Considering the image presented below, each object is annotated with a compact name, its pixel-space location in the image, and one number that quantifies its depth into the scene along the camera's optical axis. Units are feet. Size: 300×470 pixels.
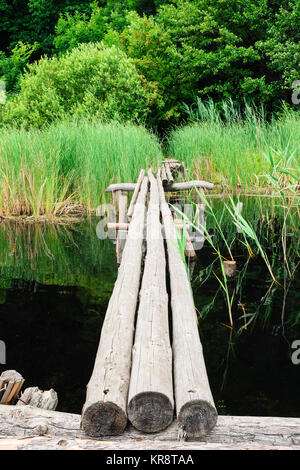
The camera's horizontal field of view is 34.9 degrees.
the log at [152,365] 5.60
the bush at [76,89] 40.42
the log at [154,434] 5.30
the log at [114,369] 5.56
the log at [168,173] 25.44
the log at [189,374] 5.58
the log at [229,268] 15.49
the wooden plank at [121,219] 17.08
